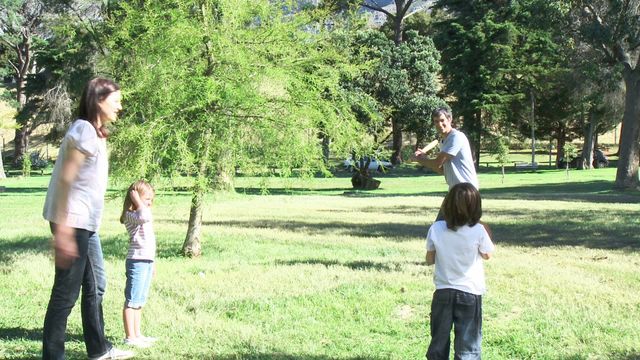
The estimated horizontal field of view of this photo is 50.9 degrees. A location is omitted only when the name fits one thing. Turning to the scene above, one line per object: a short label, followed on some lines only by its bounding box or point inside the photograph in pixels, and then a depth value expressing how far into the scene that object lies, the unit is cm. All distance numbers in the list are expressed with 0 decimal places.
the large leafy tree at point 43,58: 3266
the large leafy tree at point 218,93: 960
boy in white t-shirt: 427
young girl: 550
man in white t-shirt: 626
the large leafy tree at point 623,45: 2698
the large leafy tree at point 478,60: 4891
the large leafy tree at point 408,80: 4216
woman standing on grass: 428
